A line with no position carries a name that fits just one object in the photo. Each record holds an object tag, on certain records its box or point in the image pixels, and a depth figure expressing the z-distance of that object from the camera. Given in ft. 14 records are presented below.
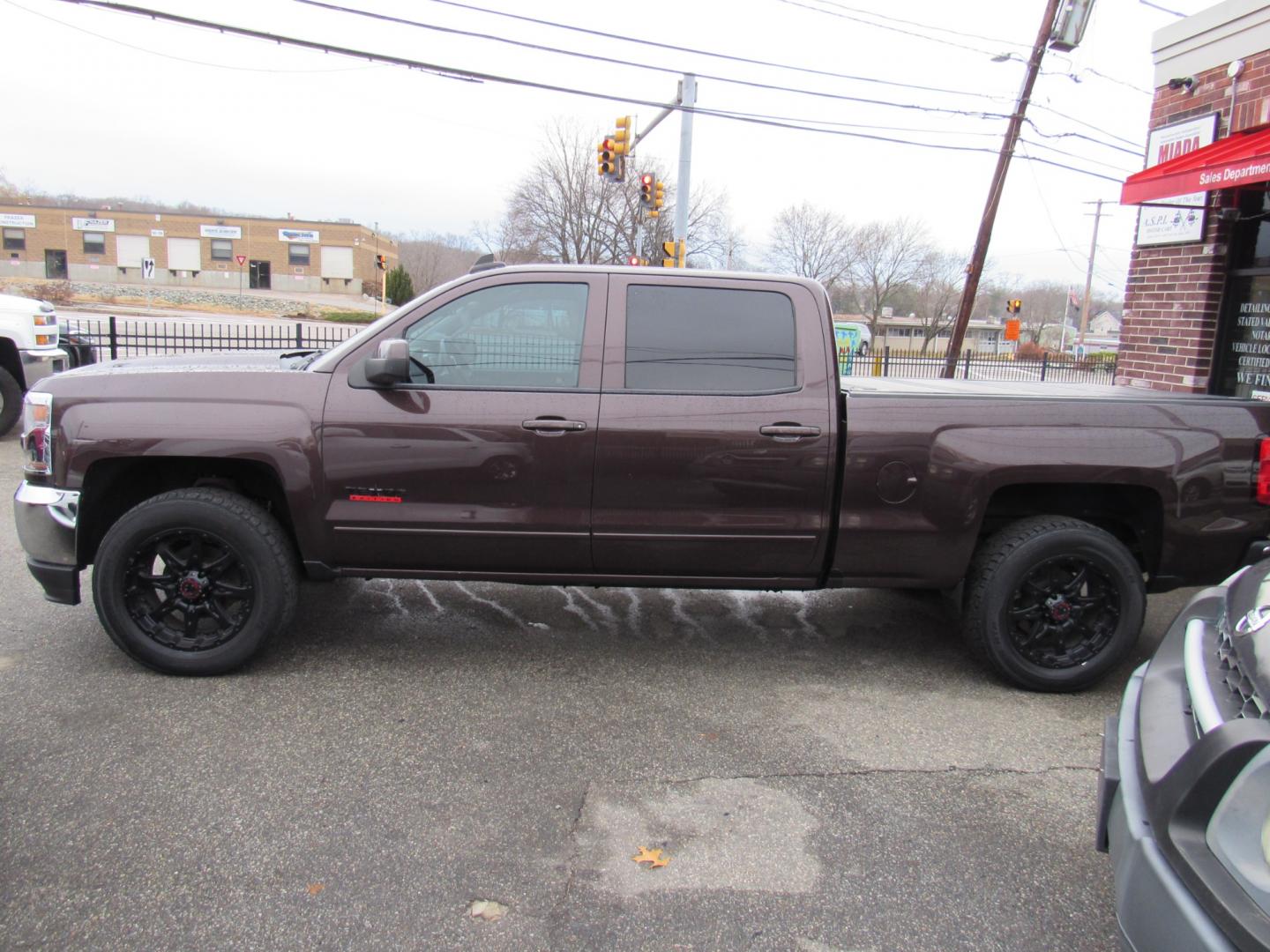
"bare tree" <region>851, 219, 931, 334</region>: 176.35
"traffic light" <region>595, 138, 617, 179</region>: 64.03
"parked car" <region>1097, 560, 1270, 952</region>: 5.26
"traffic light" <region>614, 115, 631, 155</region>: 63.00
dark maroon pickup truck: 12.83
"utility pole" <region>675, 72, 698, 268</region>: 54.24
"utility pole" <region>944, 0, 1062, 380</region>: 54.75
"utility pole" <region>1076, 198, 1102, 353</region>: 192.78
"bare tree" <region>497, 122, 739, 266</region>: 135.13
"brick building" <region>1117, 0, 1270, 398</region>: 22.70
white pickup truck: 30.89
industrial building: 219.00
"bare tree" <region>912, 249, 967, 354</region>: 181.88
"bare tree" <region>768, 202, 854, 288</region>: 170.91
